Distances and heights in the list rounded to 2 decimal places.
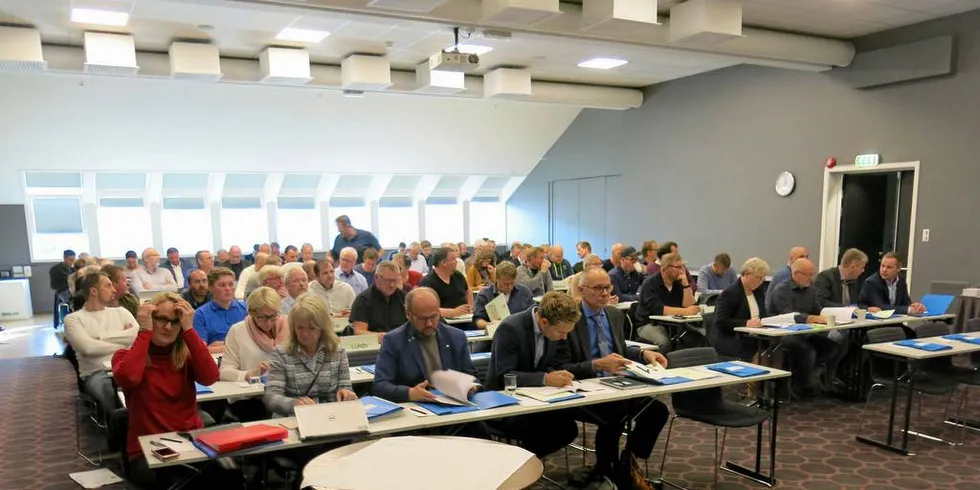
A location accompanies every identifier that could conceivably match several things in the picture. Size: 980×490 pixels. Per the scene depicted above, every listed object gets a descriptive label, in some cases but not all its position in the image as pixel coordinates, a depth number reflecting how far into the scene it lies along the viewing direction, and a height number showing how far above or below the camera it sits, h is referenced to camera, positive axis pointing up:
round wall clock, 9.24 +0.04
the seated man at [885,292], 6.25 -1.07
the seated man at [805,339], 5.62 -1.37
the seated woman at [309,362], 3.13 -0.86
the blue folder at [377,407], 2.85 -1.00
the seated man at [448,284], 5.95 -0.90
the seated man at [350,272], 6.88 -0.88
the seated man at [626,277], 7.89 -1.15
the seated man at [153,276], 8.59 -1.12
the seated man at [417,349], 3.35 -0.86
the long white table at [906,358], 4.32 -1.20
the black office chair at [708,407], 3.68 -1.35
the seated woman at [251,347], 3.67 -0.92
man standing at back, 8.82 -0.67
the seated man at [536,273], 7.55 -1.02
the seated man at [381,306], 5.05 -0.93
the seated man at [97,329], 4.27 -0.94
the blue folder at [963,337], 4.85 -1.21
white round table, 2.00 -0.94
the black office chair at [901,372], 4.60 -1.45
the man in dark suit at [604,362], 3.61 -1.03
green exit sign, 8.19 +0.34
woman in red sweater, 2.89 -0.83
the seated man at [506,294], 5.56 -0.94
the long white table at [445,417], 2.47 -1.04
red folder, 2.41 -0.97
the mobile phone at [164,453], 2.38 -0.99
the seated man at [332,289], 6.02 -0.94
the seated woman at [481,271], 7.51 -0.98
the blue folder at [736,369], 3.69 -1.10
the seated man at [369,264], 7.57 -0.87
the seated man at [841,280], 6.13 -0.95
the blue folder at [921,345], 4.51 -1.18
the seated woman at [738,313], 5.46 -1.11
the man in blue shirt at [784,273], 6.31 -0.92
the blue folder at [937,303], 6.50 -1.24
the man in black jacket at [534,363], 3.45 -0.98
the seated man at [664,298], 6.11 -1.08
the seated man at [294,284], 5.30 -0.77
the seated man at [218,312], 4.54 -0.87
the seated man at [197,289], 5.41 -0.81
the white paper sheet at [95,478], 4.05 -1.86
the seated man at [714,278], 7.46 -1.08
